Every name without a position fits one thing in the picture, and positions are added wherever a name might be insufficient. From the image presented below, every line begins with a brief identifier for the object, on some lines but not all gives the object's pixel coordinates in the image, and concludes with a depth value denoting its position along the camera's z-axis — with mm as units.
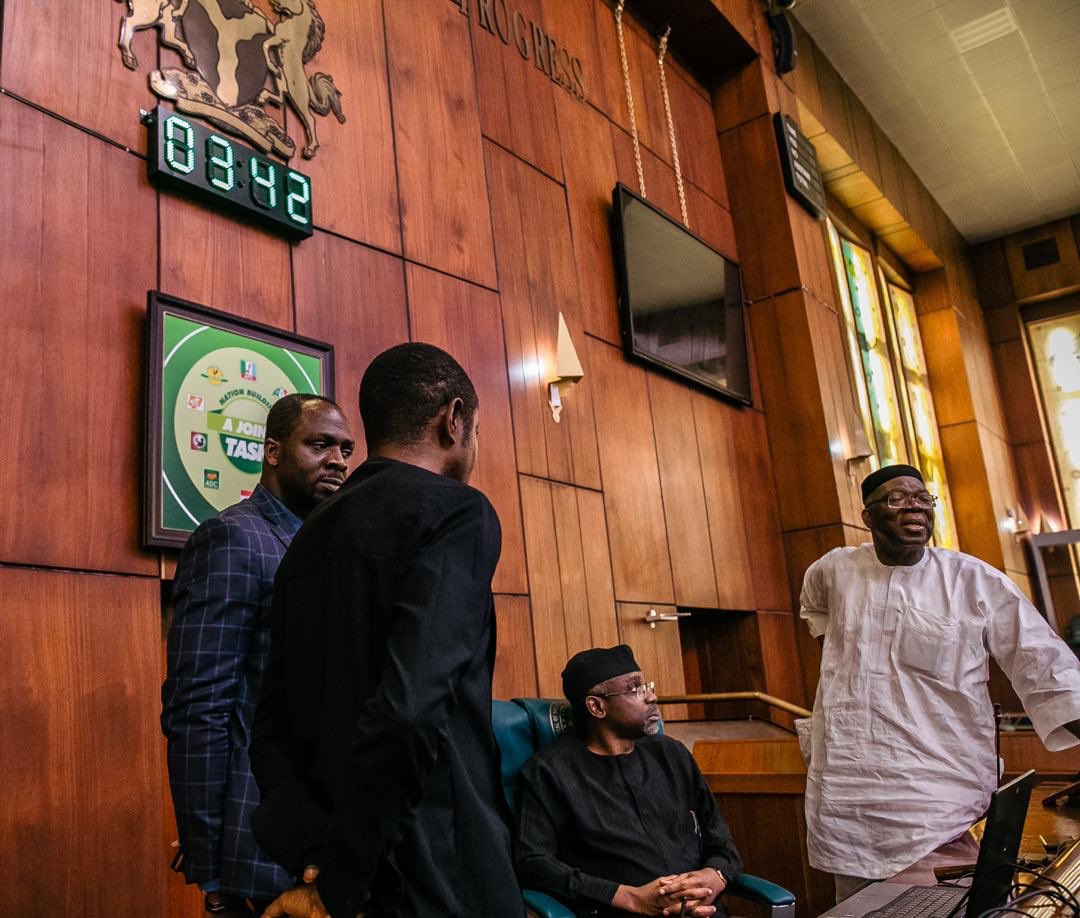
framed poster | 2688
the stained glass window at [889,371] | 7945
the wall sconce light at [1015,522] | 9539
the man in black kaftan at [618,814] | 2248
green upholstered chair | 2291
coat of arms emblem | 3092
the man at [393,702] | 1087
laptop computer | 1383
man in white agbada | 2299
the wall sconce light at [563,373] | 4387
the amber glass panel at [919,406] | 8943
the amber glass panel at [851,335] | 7555
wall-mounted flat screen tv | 5273
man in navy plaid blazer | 1639
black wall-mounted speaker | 7027
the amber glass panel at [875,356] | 8039
